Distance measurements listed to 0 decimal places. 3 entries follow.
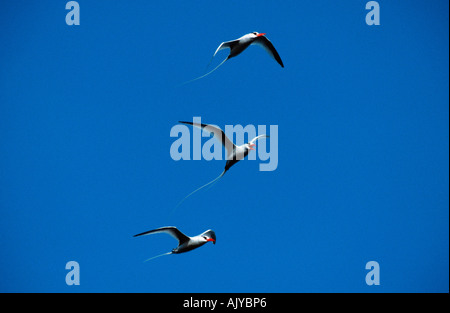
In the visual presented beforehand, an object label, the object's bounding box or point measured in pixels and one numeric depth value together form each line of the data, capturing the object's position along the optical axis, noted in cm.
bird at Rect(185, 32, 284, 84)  1483
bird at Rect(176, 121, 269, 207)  1417
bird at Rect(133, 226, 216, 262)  1470
